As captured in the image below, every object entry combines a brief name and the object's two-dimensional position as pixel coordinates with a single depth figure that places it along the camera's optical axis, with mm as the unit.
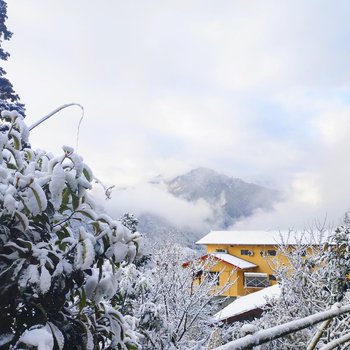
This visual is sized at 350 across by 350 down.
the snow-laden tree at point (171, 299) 5926
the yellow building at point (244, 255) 28469
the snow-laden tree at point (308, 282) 6855
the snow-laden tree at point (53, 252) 930
